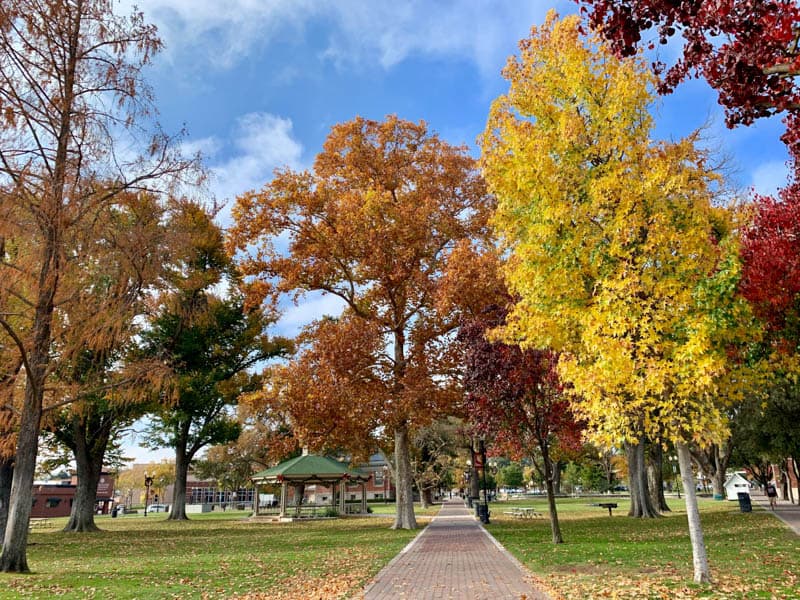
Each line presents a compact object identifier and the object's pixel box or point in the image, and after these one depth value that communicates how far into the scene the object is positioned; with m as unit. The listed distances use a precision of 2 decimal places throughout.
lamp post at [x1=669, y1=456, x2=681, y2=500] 52.16
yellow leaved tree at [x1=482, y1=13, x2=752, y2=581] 8.30
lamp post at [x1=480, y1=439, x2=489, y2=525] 23.80
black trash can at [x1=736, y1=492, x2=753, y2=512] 24.39
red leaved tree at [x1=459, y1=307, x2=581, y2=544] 13.88
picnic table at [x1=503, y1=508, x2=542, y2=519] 28.14
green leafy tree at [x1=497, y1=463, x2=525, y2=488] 89.06
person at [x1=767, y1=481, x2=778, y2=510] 26.05
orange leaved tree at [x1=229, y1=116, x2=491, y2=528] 20.84
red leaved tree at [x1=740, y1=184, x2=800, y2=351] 9.63
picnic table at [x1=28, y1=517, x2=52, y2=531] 31.36
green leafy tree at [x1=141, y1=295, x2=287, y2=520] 29.39
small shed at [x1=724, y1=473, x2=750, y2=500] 51.44
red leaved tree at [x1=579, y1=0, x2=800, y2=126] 4.86
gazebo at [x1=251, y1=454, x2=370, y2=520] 31.25
